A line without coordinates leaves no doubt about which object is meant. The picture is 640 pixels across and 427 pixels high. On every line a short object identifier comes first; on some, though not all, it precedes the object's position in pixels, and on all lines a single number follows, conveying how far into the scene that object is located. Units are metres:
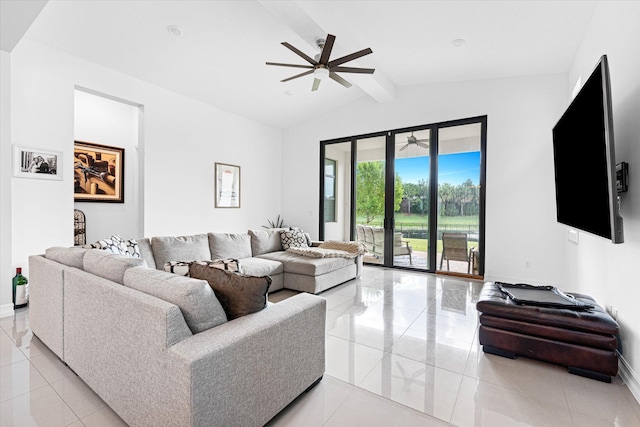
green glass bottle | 3.36
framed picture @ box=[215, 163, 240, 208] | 5.98
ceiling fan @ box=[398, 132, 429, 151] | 5.59
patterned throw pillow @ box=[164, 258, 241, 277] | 1.92
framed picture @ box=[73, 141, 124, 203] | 5.20
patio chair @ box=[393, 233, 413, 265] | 5.84
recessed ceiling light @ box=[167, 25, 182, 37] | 3.67
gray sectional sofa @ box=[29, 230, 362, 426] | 1.29
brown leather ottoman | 2.09
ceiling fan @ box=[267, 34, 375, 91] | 3.32
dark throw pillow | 1.66
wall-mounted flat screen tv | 1.81
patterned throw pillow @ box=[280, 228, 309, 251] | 5.11
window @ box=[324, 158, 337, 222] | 6.82
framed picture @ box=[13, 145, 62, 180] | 3.50
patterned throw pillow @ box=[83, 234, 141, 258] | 2.77
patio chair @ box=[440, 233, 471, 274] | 5.23
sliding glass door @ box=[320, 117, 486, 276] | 5.18
